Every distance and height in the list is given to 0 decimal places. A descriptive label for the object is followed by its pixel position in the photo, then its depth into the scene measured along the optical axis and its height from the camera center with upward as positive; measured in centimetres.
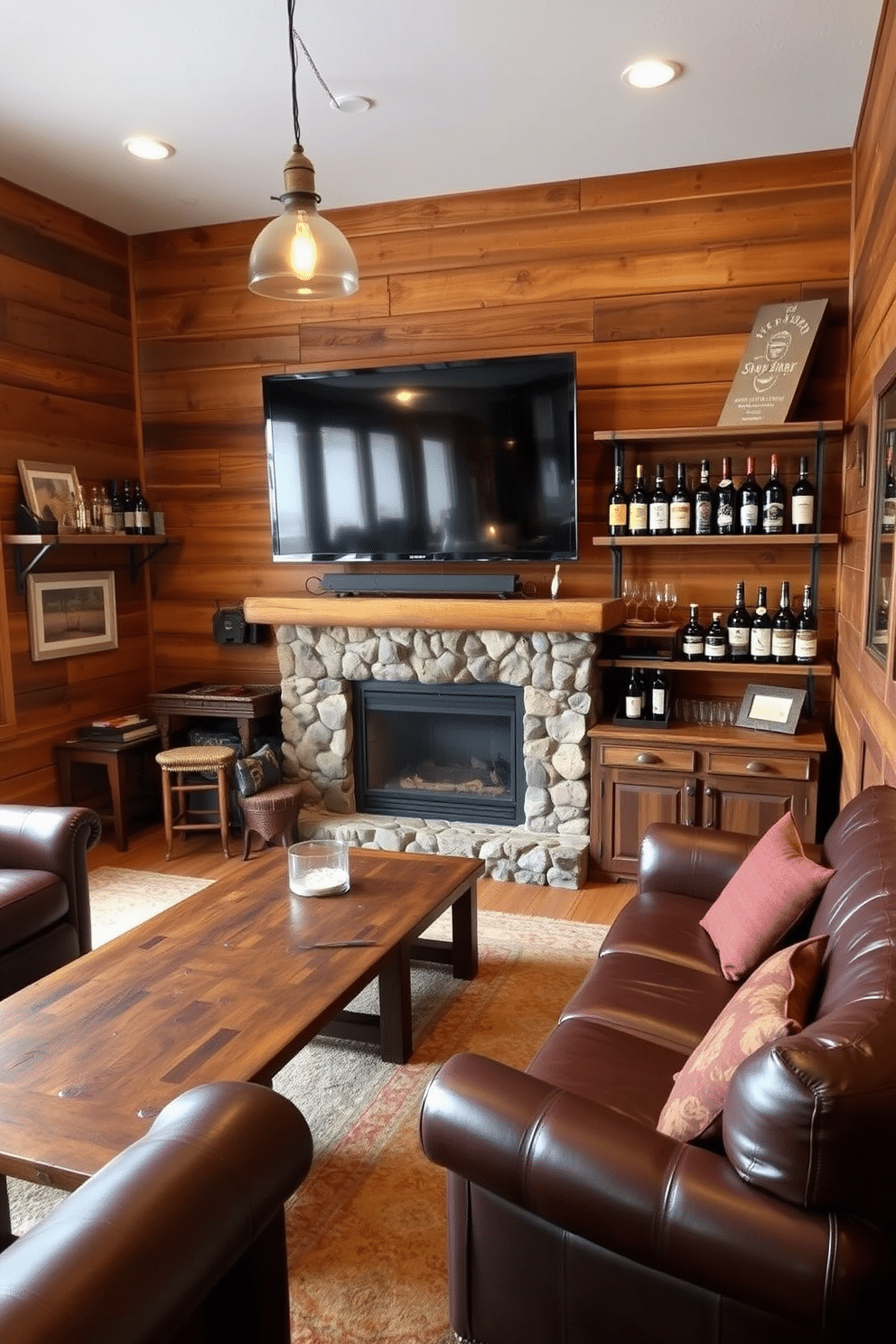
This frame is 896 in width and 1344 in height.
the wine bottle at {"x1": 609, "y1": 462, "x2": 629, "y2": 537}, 405 +20
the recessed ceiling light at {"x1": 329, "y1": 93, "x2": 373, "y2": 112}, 338 +164
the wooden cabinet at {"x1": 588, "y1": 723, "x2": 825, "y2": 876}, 374 -92
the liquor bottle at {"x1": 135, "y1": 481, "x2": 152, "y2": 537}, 480 +28
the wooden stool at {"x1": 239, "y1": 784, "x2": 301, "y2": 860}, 425 -109
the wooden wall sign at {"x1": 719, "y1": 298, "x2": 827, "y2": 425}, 380 +75
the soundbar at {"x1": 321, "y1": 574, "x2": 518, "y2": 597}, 417 -9
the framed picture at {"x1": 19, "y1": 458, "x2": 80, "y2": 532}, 421 +38
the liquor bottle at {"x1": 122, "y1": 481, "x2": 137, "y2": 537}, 479 +33
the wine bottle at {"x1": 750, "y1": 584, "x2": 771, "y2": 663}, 394 -34
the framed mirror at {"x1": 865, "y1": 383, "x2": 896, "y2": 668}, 236 +3
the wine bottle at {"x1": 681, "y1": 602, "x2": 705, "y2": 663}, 405 -37
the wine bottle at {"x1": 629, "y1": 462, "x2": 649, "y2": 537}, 405 +18
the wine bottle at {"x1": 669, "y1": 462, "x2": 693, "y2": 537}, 396 +18
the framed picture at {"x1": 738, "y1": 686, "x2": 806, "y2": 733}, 388 -64
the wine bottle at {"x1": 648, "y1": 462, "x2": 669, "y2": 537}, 402 +18
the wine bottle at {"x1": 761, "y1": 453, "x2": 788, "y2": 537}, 385 +18
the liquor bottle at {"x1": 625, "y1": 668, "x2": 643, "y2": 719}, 407 -61
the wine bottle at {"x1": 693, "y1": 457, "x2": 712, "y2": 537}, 394 +18
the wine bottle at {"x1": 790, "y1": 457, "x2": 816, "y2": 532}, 379 +18
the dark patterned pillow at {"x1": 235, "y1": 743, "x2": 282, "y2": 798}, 436 -94
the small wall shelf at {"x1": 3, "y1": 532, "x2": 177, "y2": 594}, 410 +15
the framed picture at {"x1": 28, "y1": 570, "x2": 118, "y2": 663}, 434 -19
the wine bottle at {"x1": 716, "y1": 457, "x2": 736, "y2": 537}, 391 +19
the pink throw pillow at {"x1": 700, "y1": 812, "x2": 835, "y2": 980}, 208 -78
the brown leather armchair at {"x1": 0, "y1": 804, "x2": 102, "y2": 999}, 287 -95
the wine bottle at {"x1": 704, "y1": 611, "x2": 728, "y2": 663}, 400 -38
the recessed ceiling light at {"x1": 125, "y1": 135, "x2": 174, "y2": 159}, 371 +166
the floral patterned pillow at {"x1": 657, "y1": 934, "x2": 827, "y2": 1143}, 146 -75
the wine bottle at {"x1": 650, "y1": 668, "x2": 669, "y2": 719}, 402 -60
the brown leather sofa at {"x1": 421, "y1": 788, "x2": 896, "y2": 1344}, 120 -89
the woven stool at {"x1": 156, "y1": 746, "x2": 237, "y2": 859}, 433 -90
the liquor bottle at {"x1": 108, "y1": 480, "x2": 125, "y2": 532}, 474 +31
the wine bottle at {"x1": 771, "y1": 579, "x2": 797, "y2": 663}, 391 -34
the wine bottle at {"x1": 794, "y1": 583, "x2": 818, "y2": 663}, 385 -35
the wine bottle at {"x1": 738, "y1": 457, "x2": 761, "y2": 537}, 389 +18
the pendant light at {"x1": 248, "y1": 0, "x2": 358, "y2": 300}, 224 +76
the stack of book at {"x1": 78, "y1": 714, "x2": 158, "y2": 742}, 448 -74
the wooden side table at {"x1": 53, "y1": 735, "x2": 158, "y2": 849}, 442 -87
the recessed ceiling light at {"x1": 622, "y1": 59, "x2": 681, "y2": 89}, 317 +161
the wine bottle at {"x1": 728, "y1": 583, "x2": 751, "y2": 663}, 398 -34
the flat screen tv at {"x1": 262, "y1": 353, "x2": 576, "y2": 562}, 416 +46
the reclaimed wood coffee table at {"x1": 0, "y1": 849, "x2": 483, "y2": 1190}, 170 -95
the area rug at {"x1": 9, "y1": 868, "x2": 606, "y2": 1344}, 184 -140
